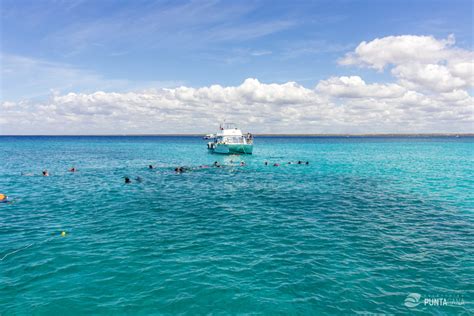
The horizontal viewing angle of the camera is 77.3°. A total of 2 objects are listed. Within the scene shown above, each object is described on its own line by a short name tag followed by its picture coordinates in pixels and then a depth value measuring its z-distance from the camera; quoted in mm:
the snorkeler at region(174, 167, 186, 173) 50969
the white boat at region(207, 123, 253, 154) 84188
